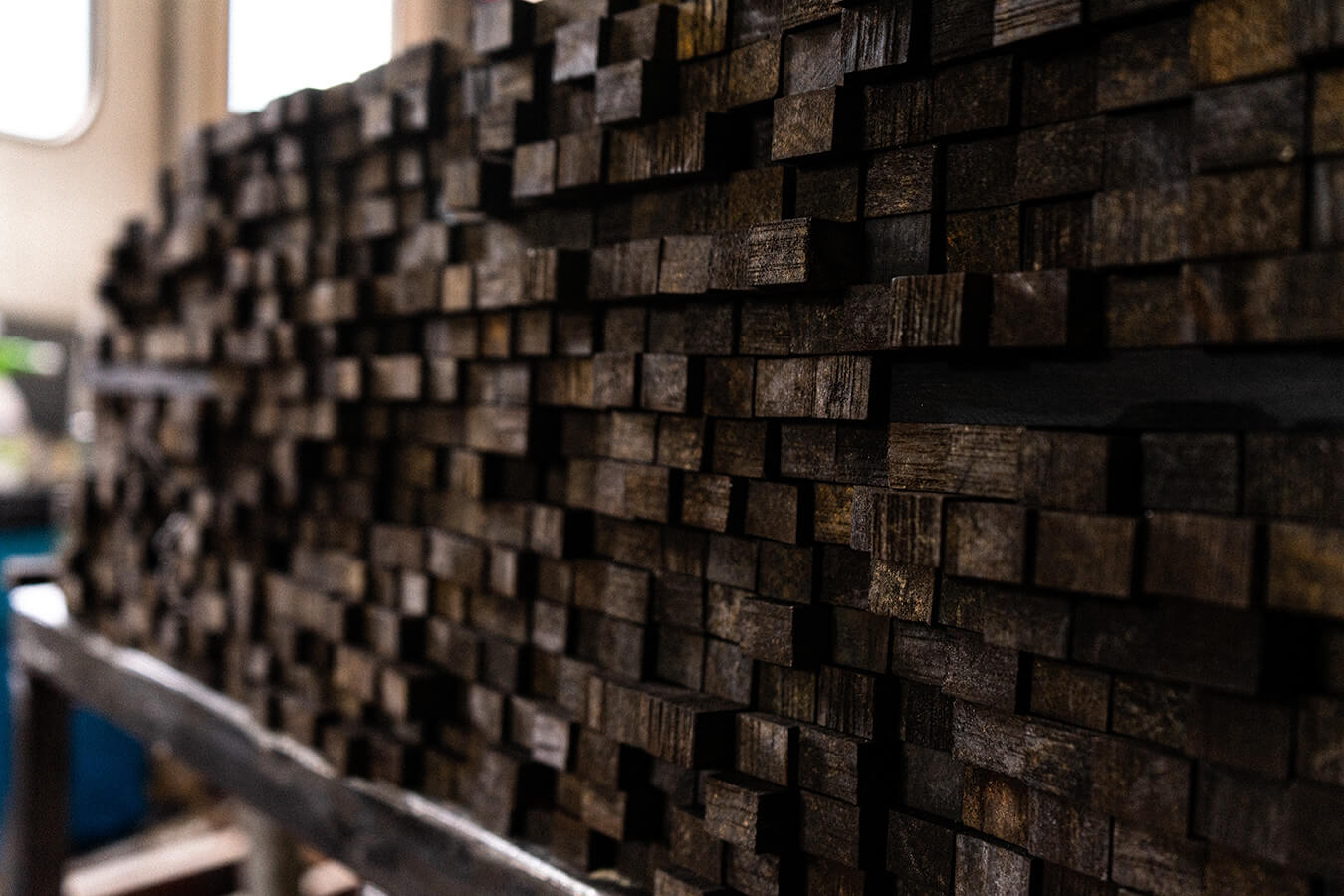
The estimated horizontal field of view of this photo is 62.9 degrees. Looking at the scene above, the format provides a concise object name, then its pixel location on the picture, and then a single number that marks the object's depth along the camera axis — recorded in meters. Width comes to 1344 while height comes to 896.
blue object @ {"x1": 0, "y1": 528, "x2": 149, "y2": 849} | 4.00
